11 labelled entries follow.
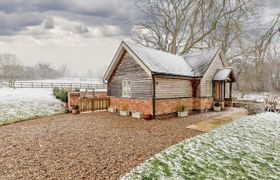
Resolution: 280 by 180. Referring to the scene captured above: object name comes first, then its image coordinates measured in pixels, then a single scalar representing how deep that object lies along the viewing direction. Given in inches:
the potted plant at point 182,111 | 576.3
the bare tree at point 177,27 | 1028.5
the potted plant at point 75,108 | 623.2
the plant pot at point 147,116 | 514.3
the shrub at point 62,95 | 796.2
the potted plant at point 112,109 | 645.9
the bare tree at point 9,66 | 2620.6
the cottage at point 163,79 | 533.6
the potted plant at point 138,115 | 540.4
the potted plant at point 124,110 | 586.5
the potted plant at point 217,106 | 698.8
